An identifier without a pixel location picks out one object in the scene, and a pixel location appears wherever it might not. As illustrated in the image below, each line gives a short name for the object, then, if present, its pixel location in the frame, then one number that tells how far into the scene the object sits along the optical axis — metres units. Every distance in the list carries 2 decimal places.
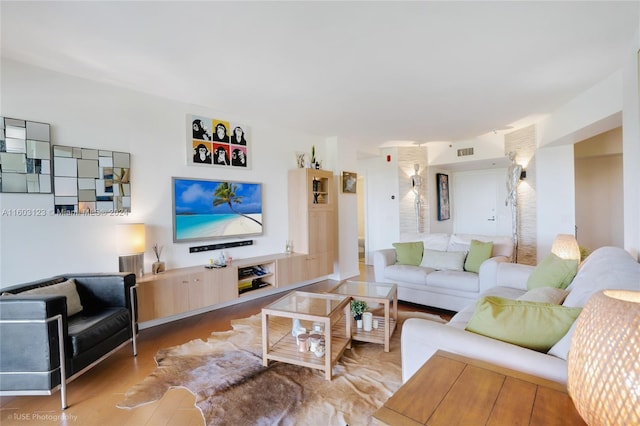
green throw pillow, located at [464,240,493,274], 3.37
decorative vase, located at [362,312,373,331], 2.64
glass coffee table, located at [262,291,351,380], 2.09
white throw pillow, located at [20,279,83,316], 2.09
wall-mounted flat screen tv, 3.38
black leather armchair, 1.73
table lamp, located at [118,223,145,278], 2.76
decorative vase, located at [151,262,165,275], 3.06
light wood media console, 2.85
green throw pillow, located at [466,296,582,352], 1.24
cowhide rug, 1.74
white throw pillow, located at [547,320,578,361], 1.11
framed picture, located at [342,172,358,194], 5.04
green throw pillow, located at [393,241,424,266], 3.85
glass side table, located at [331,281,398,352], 2.50
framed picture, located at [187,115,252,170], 3.52
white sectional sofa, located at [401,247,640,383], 1.12
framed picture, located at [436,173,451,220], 6.50
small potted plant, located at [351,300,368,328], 2.65
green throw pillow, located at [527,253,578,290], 2.14
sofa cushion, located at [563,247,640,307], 1.36
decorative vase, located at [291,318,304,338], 2.42
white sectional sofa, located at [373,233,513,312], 3.16
